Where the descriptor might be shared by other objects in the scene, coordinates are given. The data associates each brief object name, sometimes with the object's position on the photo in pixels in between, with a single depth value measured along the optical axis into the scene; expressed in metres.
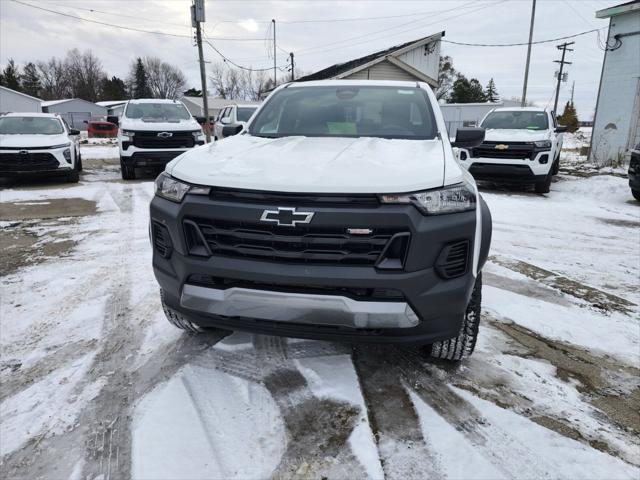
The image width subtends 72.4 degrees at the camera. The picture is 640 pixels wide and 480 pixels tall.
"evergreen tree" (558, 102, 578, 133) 50.95
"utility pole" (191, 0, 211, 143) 18.20
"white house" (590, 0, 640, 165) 13.43
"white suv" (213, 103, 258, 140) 14.80
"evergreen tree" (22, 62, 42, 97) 70.56
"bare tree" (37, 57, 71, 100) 78.00
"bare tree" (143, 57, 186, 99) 83.12
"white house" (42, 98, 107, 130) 55.79
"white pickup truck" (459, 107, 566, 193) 9.12
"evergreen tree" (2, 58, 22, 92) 65.12
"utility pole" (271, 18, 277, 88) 39.69
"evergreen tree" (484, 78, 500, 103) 71.00
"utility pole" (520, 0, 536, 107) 25.56
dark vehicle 8.21
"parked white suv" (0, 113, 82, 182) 8.99
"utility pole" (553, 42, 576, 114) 45.22
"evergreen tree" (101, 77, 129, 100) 78.31
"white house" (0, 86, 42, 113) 42.75
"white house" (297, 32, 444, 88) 20.35
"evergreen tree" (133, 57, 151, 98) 76.81
